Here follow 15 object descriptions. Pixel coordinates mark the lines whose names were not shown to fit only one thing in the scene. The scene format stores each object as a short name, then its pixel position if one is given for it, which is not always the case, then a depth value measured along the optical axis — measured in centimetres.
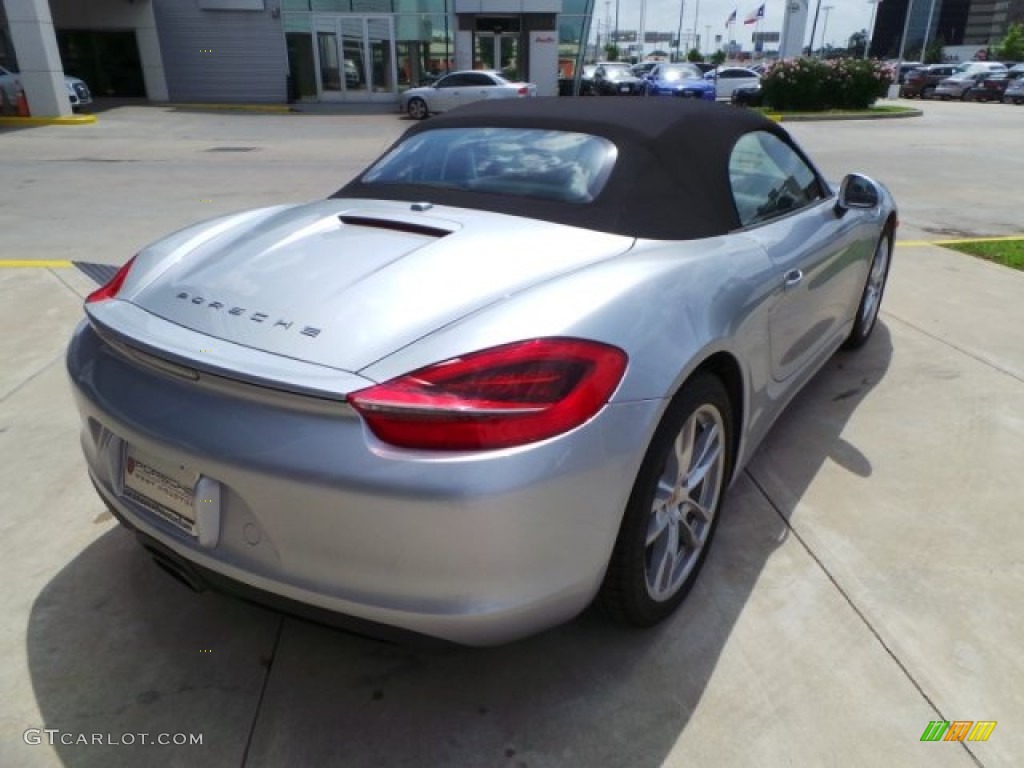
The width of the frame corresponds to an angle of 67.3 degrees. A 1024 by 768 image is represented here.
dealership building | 2844
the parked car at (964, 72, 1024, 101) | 3562
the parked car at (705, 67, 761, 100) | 3175
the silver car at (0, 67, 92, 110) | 2000
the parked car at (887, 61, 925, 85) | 3964
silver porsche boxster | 165
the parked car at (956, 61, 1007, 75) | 3659
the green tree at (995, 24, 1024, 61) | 7388
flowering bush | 2455
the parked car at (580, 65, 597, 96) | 3278
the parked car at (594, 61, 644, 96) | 2989
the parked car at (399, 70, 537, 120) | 2223
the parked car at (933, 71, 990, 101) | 3628
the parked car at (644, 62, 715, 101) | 2647
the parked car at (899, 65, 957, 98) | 3800
